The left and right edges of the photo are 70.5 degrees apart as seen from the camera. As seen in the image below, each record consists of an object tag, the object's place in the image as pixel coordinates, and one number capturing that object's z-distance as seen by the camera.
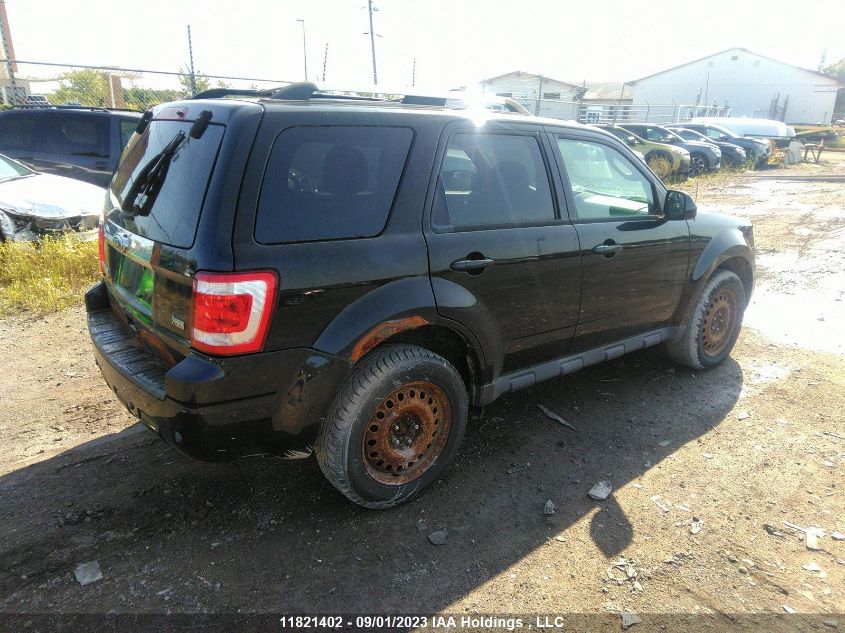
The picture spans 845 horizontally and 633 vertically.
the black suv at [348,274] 2.34
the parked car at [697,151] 19.16
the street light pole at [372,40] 28.66
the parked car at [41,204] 6.44
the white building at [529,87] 45.79
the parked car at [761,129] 24.59
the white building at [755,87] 50.19
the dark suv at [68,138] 8.40
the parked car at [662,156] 17.31
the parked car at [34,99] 12.34
